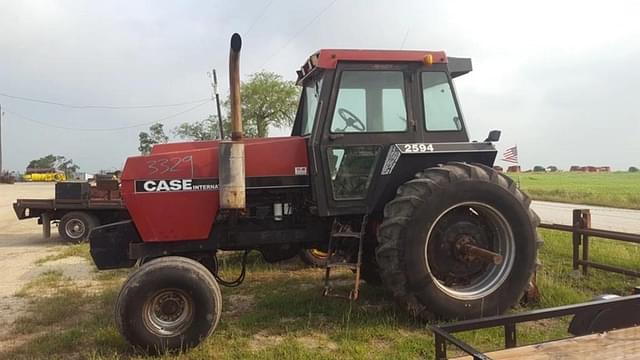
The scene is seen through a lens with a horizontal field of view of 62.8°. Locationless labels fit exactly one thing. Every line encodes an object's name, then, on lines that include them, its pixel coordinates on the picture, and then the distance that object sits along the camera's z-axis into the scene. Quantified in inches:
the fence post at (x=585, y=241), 272.2
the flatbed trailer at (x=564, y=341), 94.2
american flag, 809.4
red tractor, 190.1
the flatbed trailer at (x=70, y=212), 511.5
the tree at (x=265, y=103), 1228.5
